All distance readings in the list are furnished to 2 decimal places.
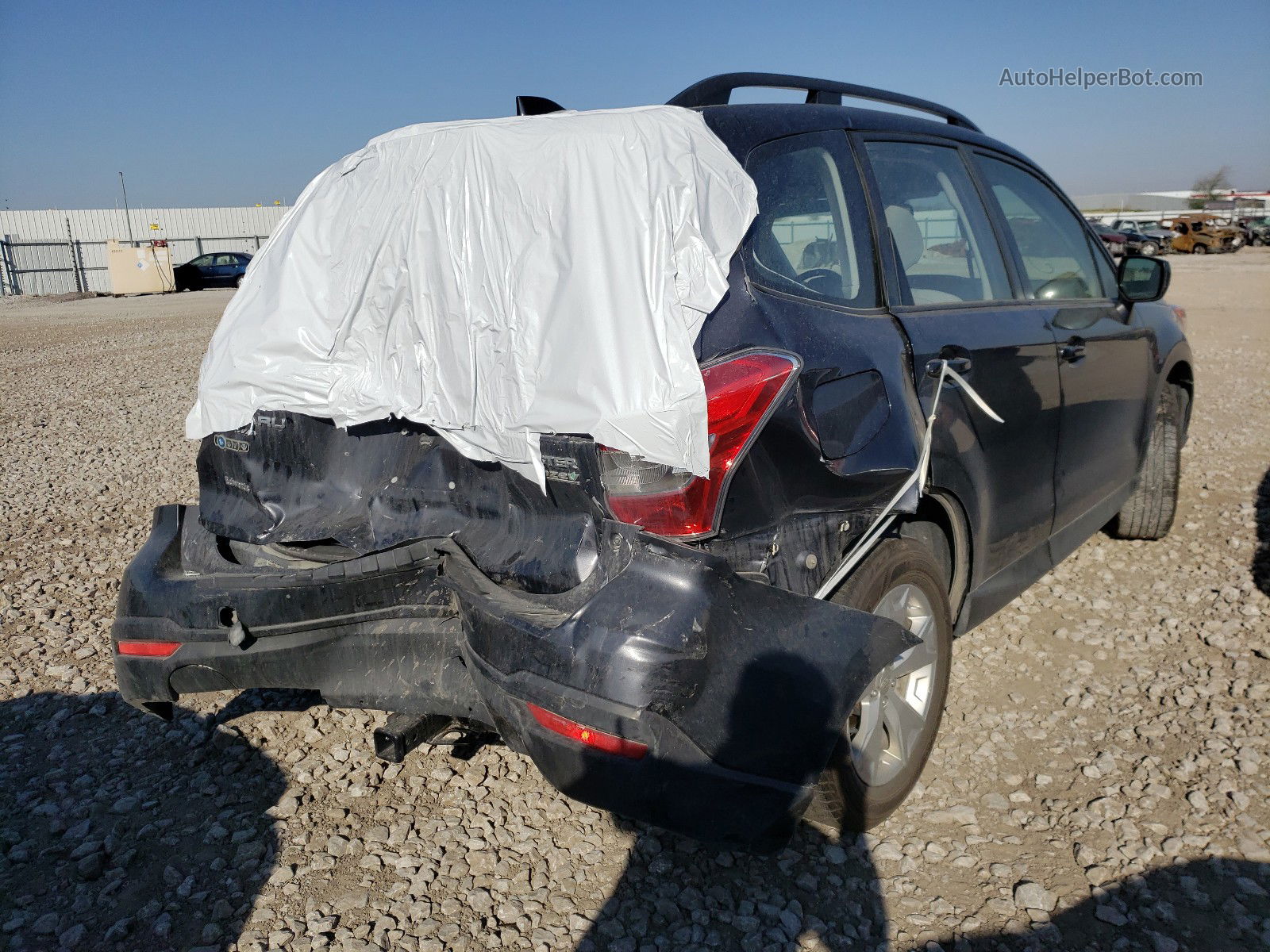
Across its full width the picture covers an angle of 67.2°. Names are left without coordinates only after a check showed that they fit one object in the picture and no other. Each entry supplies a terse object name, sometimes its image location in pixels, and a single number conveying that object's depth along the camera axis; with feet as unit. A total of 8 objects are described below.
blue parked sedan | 100.58
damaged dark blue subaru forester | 6.57
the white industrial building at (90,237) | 110.63
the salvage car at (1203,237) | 129.20
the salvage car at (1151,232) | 115.55
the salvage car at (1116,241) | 99.28
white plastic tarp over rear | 6.88
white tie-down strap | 7.70
